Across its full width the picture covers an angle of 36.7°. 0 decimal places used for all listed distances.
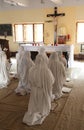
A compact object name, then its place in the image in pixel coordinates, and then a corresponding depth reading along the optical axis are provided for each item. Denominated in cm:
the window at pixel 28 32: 743
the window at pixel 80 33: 690
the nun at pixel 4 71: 366
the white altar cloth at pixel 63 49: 549
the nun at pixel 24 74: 319
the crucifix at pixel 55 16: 678
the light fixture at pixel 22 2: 600
